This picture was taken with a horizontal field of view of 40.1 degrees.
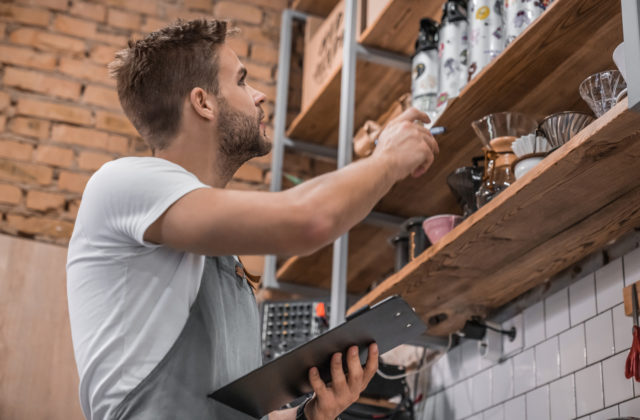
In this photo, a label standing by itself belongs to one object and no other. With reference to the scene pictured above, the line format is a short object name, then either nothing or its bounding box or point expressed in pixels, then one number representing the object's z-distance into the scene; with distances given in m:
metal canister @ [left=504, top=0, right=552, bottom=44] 2.07
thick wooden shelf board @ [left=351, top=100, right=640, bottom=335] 1.64
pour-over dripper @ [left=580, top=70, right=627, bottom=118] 1.75
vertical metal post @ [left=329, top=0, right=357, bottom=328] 2.67
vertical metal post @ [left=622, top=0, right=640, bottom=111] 1.46
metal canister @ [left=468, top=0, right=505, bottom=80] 2.24
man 1.19
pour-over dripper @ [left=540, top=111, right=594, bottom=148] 1.82
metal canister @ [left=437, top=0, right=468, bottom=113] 2.38
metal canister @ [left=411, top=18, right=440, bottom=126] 2.51
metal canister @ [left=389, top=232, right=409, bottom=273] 2.51
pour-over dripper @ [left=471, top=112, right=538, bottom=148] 2.12
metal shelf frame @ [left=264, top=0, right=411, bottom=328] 2.72
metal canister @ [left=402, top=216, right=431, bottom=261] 2.38
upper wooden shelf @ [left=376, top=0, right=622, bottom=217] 1.90
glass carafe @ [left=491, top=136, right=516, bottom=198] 2.03
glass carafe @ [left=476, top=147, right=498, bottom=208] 2.04
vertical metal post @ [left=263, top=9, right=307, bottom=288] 3.51
